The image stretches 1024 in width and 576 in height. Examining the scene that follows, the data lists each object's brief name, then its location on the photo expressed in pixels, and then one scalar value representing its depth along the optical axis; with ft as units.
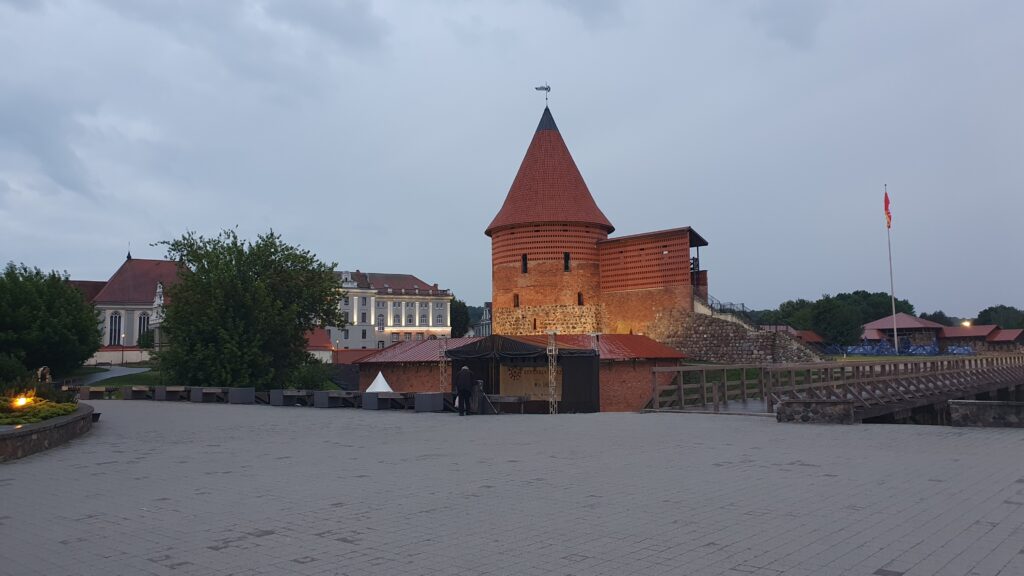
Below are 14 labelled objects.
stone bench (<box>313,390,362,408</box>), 73.31
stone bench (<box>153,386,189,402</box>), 90.89
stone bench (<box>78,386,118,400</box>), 99.91
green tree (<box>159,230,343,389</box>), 100.94
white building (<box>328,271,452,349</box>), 322.55
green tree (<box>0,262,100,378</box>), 125.80
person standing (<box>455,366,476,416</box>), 59.67
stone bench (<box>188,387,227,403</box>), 87.35
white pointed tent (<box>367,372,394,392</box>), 95.68
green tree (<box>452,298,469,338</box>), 388.35
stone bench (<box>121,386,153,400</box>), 97.09
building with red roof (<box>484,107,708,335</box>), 134.51
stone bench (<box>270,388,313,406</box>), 78.64
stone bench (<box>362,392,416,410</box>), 67.92
